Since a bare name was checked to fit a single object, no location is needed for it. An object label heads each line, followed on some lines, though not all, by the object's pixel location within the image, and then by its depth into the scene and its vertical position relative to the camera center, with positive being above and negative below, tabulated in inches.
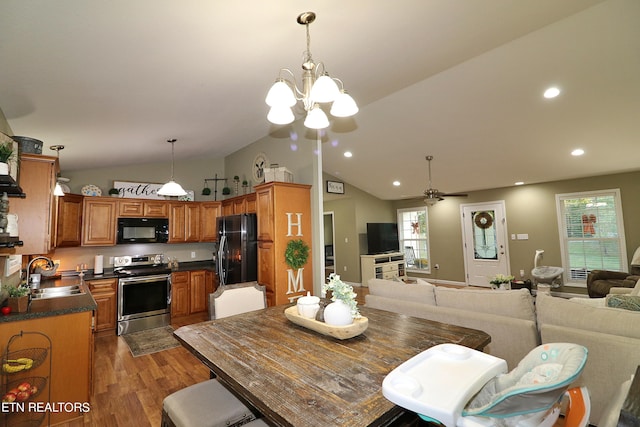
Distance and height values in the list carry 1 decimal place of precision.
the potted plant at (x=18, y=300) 83.9 -15.0
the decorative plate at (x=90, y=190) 175.9 +33.0
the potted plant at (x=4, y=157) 66.2 +21.5
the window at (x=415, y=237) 331.9 -3.8
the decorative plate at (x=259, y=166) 185.4 +47.1
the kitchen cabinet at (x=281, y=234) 144.6 +2.5
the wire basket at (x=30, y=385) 75.8 -36.9
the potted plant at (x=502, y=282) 178.2 -31.2
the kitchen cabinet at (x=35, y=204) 96.6 +14.5
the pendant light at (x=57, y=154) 113.9 +43.3
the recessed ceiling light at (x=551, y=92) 140.5 +66.3
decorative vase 62.9 -16.8
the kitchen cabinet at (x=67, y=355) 84.6 -32.7
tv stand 298.2 -32.6
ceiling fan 208.1 +26.4
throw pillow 81.7 -21.4
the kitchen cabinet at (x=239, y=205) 166.4 +21.9
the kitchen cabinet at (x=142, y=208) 181.6 +22.4
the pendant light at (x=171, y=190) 142.3 +25.5
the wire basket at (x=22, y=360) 75.6 -30.0
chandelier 62.5 +30.9
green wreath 144.8 -7.9
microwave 180.2 +8.5
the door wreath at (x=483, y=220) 287.3 +11.8
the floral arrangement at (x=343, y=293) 65.9 -12.8
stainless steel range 162.6 -30.9
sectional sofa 71.3 -26.7
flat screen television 309.3 -2.7
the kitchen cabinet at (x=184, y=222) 199.2 +13.8
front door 279.0 -9.5
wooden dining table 37.9 -21.7
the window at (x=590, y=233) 224.1 -4.2
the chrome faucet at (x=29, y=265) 132.0 -8.5
